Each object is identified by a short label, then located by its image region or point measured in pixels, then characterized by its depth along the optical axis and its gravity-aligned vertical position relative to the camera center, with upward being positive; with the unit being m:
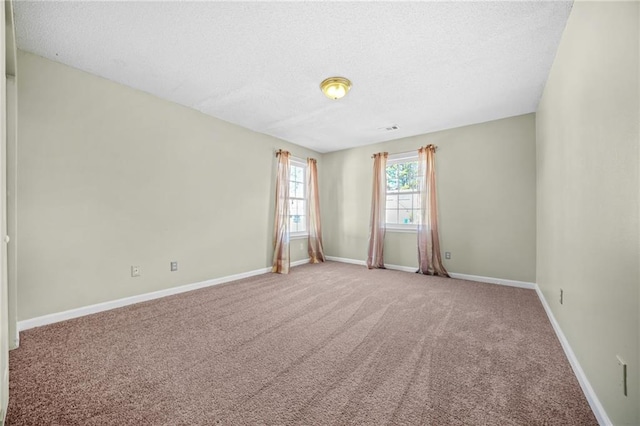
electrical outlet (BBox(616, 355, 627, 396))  1.09 -0.70
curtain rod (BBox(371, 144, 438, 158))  4.41 +1.05
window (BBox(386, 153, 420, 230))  4.78 +0.34
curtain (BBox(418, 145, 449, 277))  4.29 -0.20
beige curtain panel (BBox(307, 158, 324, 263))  5.33 -0.06
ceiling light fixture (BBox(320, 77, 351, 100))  2.72 +1.32
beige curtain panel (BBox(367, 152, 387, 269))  4.88 -0.07
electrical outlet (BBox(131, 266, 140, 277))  2.95 -0.65
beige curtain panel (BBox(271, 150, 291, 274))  4.51 -0.15
